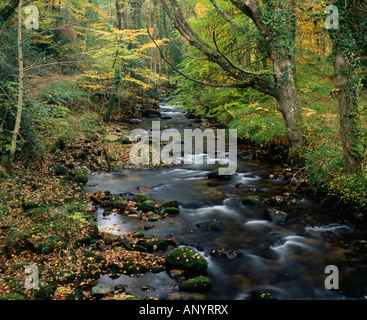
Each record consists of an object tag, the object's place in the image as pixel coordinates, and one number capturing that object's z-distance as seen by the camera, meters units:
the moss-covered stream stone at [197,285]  4.82
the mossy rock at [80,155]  11.95
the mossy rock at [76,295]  4.21
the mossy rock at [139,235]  6.50
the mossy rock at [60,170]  10.08
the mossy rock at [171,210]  7.93
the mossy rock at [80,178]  9.77
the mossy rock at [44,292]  4.08
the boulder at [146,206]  7.95
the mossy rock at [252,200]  8.38
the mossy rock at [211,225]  7.07
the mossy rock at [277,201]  8.16
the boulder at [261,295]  4.66
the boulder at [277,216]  7.26
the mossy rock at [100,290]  4.46
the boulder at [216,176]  10.70
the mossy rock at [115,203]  8.10
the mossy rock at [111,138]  14.55
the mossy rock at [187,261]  5.31
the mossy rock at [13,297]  3.68
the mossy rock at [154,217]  7.46
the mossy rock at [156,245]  6.06
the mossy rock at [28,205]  6.77
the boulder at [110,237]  6.21
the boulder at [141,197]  8.61
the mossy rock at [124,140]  14.89
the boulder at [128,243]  5.97
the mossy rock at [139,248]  5.93
